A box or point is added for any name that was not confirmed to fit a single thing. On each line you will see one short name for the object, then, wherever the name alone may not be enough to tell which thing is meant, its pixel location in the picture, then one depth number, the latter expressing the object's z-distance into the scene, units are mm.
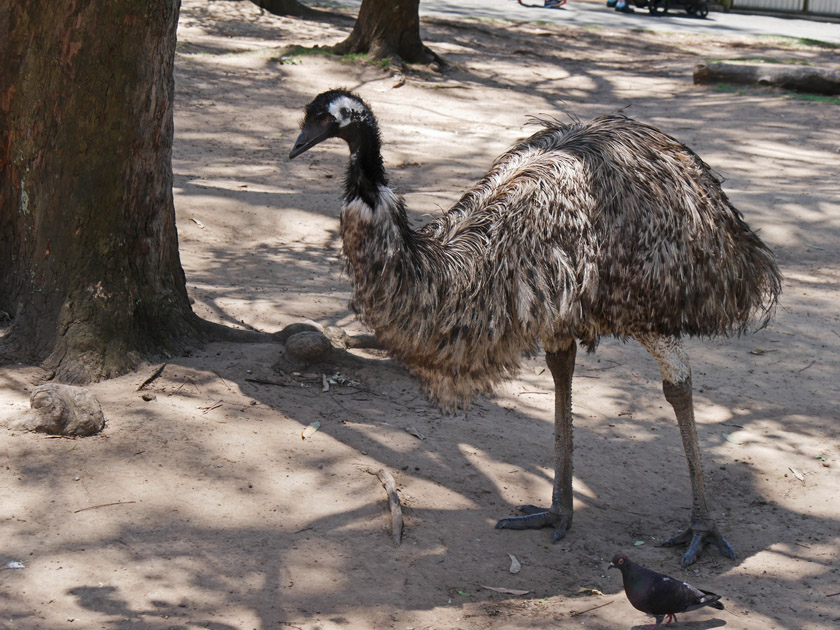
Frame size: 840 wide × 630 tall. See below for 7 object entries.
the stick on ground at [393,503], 8304
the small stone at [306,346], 10781
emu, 7477
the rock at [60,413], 8625
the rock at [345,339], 11922
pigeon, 7410
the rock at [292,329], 11391
